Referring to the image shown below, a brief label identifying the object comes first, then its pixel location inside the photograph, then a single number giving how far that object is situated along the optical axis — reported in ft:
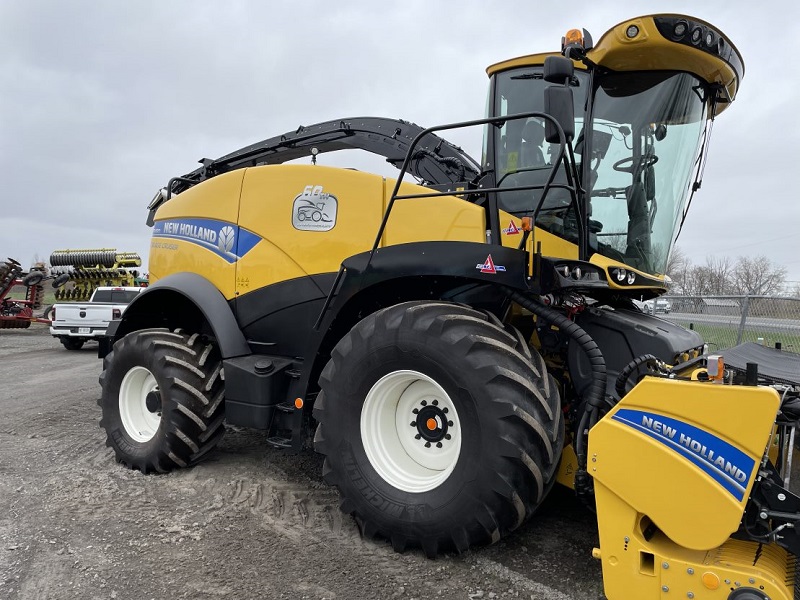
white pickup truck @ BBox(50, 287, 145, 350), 43.32
